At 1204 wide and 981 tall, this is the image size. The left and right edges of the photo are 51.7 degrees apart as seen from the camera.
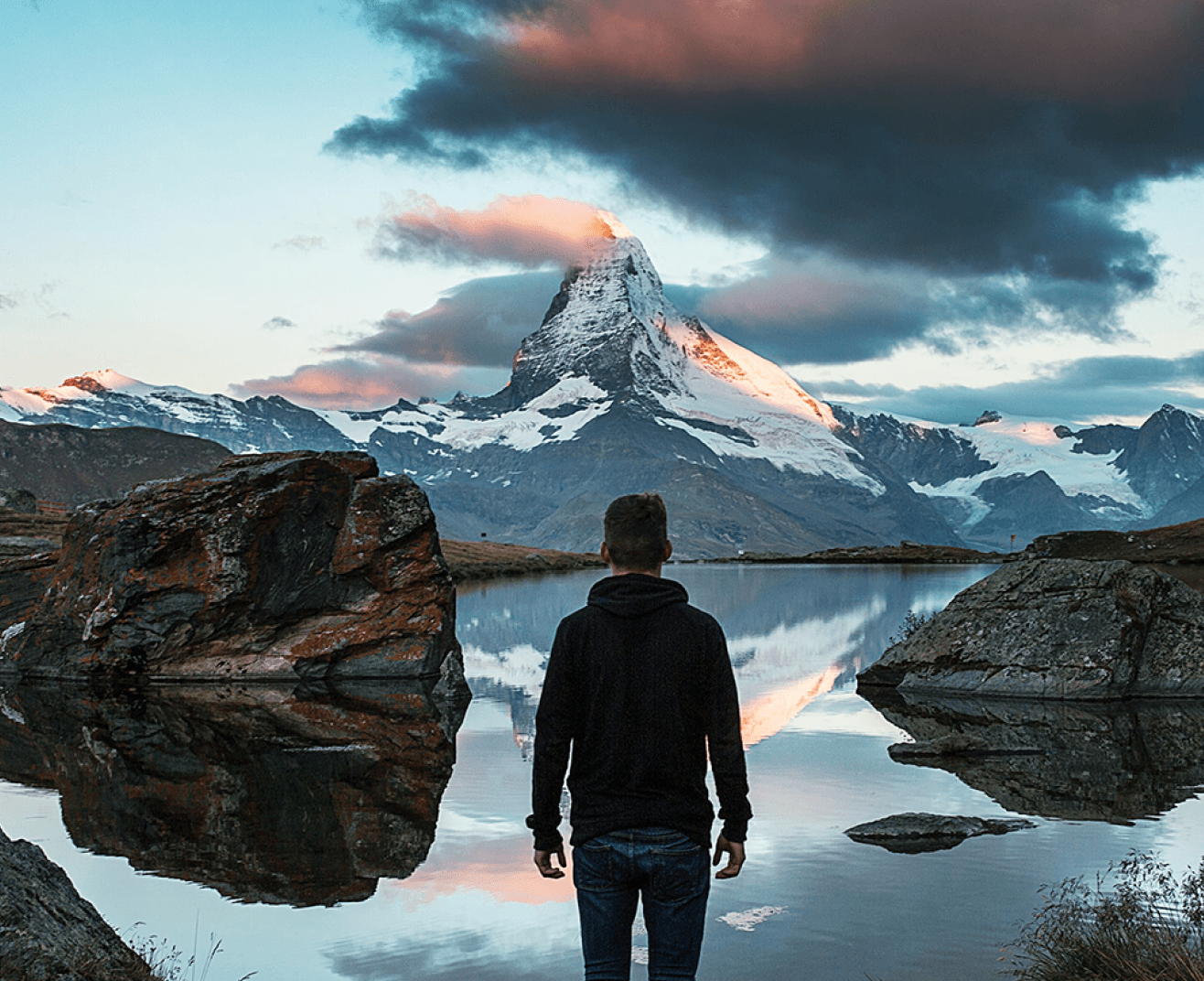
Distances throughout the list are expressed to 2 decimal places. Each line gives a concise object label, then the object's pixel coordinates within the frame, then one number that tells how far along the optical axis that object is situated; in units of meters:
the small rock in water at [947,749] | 18.83
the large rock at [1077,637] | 25.02
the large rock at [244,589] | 29.12
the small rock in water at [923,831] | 13.12
